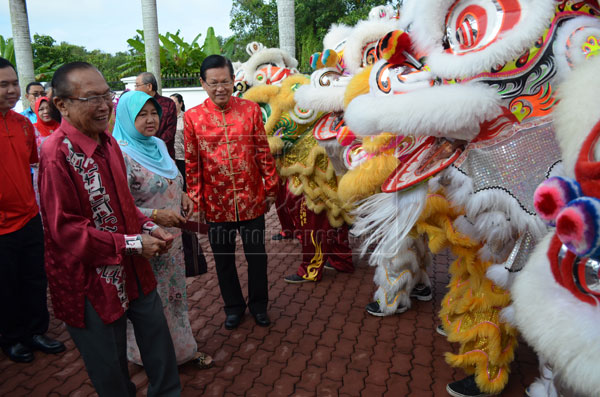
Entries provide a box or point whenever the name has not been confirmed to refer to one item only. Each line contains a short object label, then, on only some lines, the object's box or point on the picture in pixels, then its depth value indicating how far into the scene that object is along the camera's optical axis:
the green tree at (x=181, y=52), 13.32
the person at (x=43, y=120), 3.80
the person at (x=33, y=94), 4.62
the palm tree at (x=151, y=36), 8.30
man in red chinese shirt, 2.91
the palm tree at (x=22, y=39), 8.21
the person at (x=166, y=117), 4.31
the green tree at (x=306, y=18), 14.77
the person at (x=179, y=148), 4.77
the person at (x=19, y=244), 2.71
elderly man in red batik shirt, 1.66
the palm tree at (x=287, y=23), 6.57
